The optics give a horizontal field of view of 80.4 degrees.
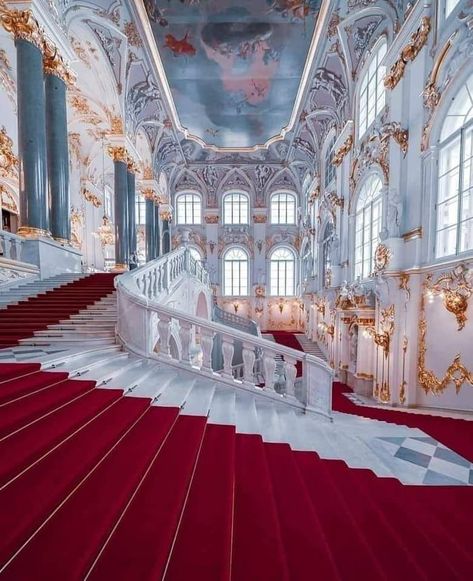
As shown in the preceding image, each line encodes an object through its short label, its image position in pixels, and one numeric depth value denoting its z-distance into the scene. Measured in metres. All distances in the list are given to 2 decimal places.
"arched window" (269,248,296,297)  20.95
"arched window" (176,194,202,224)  21.25
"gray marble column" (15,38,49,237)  6.44
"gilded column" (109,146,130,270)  11.64
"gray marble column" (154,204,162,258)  16.44
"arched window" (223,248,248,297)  20.95
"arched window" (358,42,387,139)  8.59
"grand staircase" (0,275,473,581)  1.39
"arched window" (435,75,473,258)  5.47
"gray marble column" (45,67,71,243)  7.60
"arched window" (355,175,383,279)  8.83
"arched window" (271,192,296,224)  21.14
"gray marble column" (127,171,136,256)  12.34
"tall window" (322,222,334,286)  13.11
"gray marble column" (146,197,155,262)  15.91
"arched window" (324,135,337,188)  13.32
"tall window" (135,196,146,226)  21.09
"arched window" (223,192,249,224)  21.11
